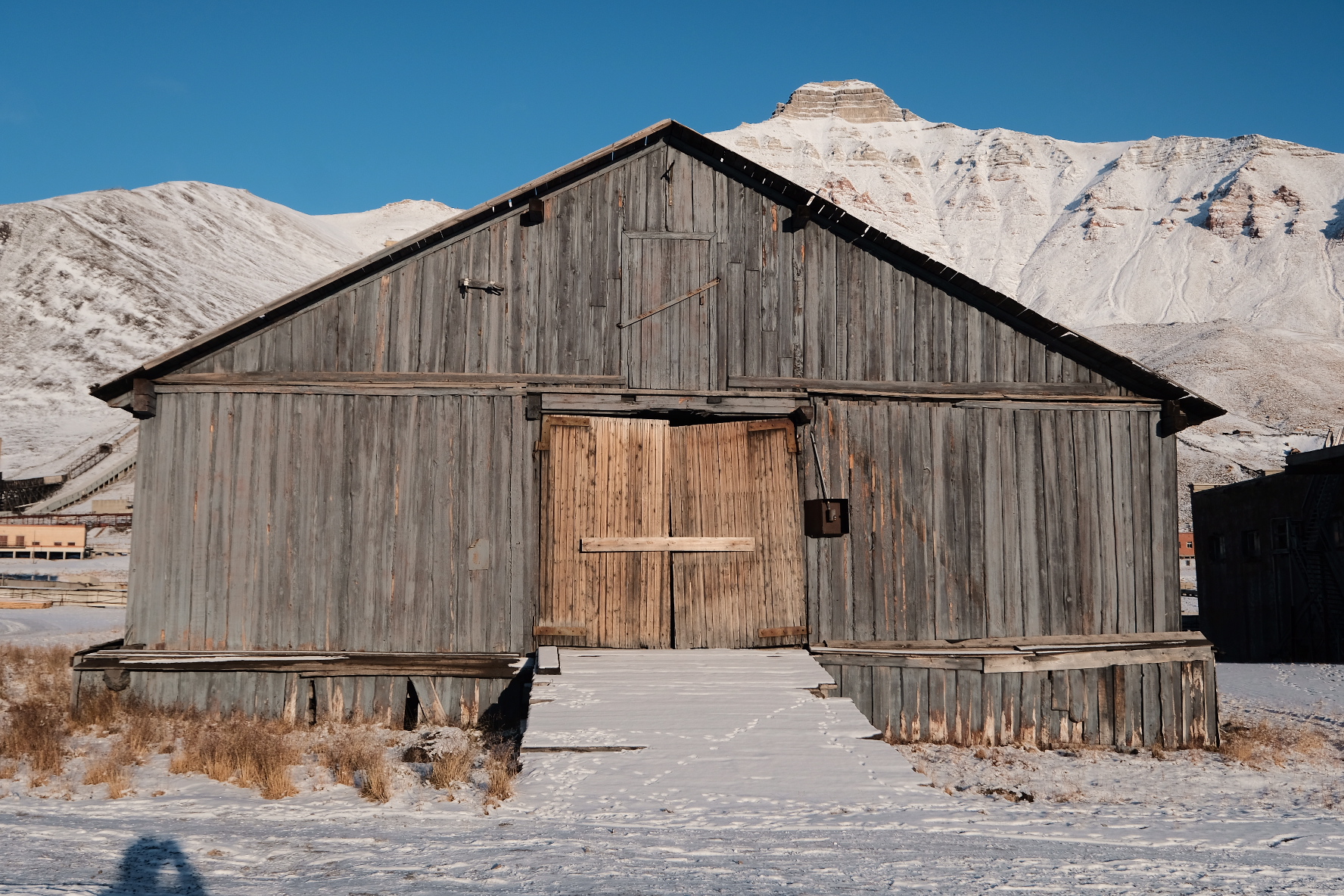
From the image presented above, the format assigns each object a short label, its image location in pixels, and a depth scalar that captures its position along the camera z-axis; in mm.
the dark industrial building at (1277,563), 25516
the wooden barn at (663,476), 11000
